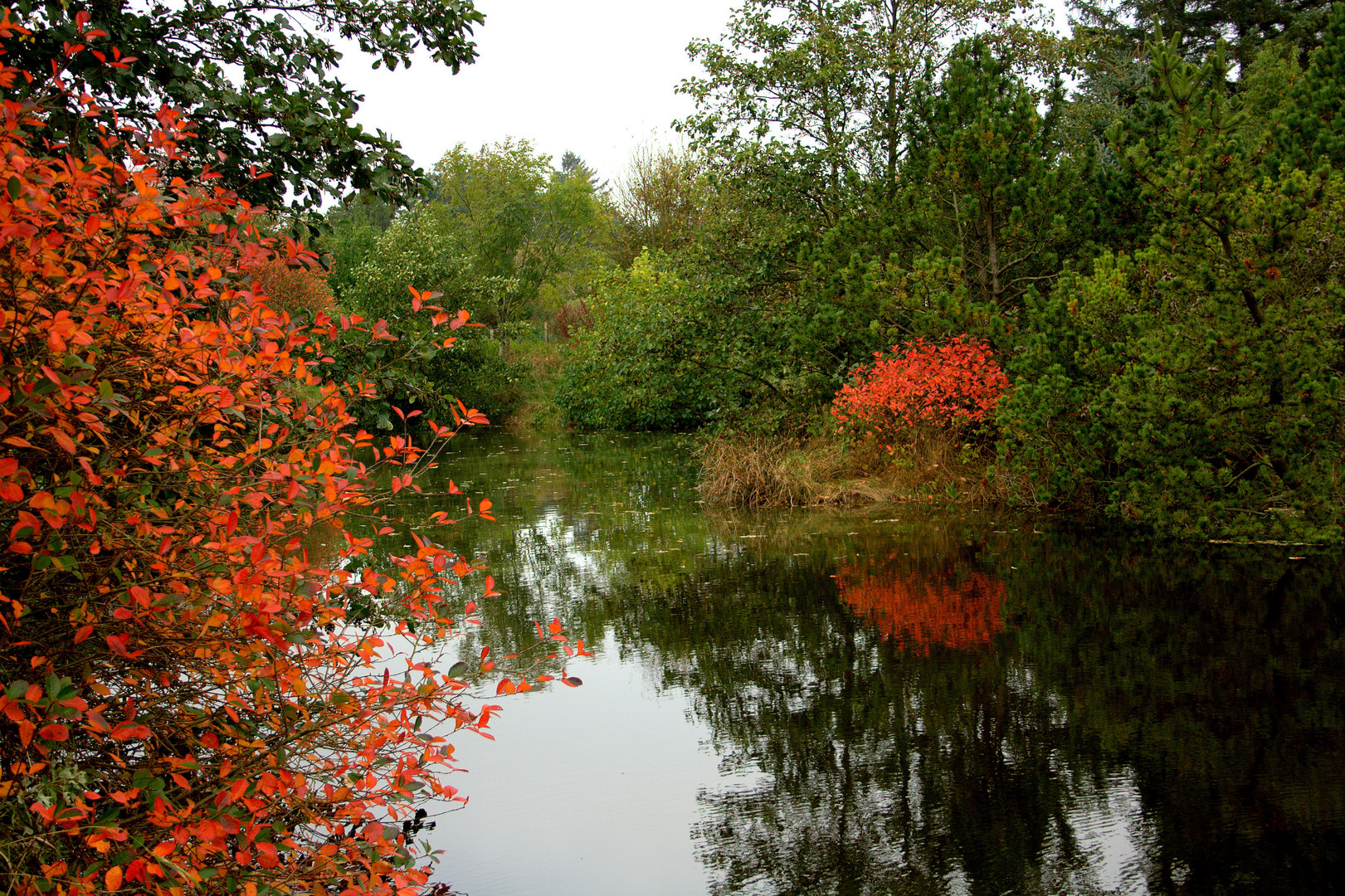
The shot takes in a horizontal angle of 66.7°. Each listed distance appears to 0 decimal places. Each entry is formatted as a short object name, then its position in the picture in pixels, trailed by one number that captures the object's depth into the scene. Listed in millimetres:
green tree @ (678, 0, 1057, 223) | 16844
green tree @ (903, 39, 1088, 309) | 12594
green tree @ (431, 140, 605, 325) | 41562
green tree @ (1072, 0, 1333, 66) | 31953
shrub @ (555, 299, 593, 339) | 39656
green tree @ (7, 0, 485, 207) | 4410
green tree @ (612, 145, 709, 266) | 35250
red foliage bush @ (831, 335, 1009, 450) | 12602
